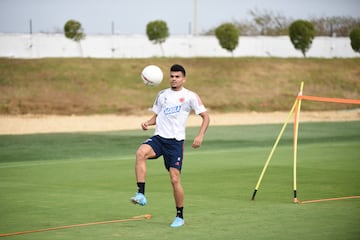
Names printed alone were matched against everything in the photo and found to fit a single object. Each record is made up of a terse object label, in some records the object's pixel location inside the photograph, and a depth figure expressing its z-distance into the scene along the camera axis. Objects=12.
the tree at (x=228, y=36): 57.16
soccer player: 11.78
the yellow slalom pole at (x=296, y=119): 13.93
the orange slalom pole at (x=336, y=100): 14.61
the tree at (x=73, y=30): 55.38
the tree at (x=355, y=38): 60.22
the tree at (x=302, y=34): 58.93
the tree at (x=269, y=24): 78.06
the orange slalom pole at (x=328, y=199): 14.13
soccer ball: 12.73
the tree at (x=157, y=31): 57.22
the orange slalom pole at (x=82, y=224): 11.09
